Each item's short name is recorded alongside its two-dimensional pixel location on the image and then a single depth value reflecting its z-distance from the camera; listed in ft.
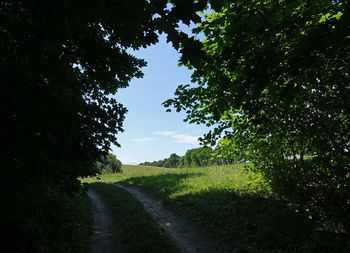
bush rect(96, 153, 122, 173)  161.83
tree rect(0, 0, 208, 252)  7.25
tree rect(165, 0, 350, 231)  10.20
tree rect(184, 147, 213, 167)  403.34
